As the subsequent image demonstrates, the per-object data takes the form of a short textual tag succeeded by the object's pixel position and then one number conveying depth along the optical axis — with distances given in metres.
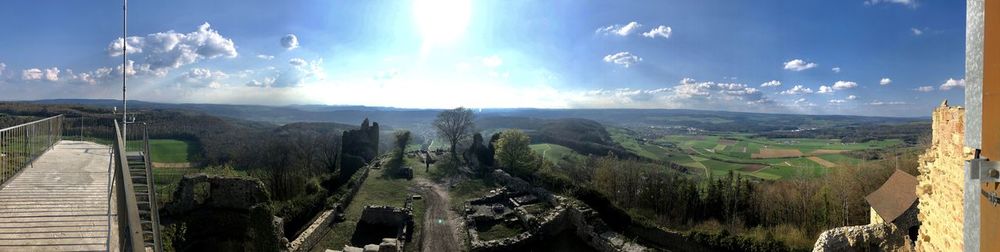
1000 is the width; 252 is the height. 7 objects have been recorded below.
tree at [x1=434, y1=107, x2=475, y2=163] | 51.56
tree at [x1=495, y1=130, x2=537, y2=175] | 37.32
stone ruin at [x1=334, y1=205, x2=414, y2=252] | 21.28
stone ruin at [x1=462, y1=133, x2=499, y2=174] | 41.33
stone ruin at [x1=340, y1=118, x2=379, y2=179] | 38.66
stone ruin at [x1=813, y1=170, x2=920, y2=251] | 9.26
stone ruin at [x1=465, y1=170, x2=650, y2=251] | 19.70
